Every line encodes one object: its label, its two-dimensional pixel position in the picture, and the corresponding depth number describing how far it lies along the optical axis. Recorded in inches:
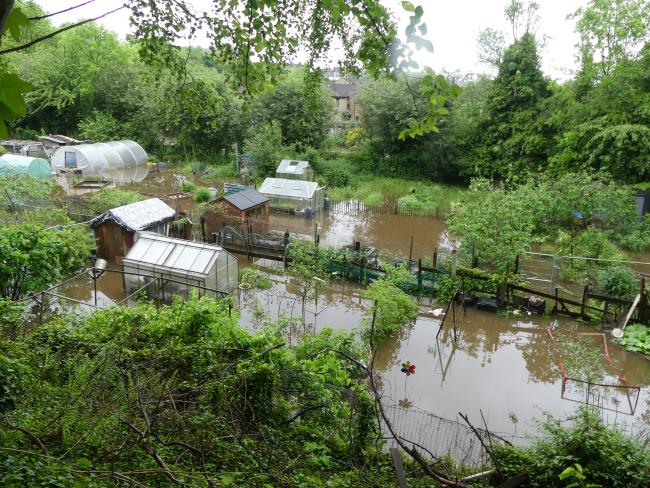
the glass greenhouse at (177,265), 516.1
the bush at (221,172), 1184.2
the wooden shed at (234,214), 714.2
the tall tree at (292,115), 1240.8
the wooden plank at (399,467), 141.5
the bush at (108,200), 744.5
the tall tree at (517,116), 1052.5
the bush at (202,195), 941.2
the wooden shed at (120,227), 617.6
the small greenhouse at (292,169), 1037.2
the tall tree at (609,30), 848.3
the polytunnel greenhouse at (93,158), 1095.6
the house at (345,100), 1803.6
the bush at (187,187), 1040.2
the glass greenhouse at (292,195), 863.7
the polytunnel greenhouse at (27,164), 967.3
